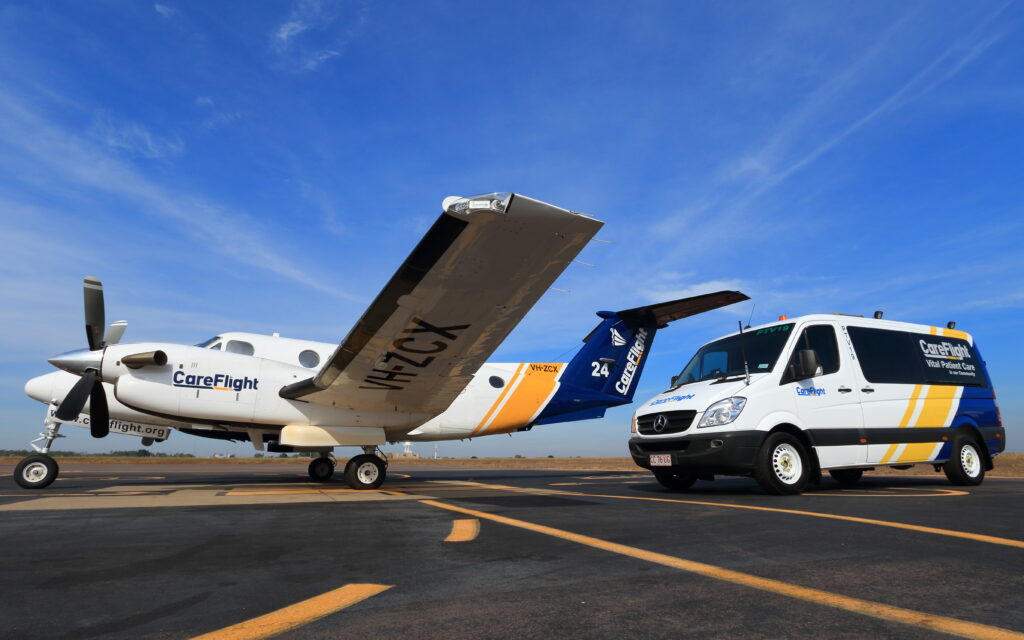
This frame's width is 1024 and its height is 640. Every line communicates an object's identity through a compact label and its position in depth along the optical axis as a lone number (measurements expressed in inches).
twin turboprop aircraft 252.2
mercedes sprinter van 296.5
